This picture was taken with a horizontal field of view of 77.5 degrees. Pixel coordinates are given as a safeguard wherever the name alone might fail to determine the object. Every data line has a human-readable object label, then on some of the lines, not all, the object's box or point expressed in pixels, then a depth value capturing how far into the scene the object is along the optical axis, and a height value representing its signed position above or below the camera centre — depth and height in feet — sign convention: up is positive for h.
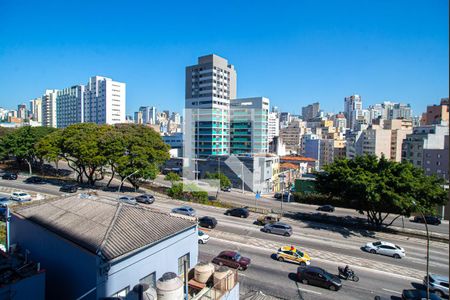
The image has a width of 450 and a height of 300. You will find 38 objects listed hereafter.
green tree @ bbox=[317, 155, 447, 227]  76.33 -10.73
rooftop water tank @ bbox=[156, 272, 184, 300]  29.25 -15.23
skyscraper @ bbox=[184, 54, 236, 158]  267.20 +41.85
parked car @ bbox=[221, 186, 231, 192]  151.15 -23.82
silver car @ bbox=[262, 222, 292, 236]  79.80 -23.81
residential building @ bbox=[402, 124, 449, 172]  200.64 +4.84
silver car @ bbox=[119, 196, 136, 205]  99.57 -20.50
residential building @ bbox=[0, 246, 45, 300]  28.87 -14.91
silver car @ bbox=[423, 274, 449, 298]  49.88 -24.71
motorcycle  54.65 -25.14
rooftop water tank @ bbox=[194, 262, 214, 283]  37.06 -16.95
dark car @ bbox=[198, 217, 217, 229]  83.41 -23.24
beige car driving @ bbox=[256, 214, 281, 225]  88.94 -23.72
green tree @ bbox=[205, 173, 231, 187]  144.36 -17.61
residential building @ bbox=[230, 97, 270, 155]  276.41 +18.44
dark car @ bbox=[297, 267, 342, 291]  51.08 -24.42
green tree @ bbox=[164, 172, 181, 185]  126.62 -14.96
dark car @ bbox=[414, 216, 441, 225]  97.71 -25.01
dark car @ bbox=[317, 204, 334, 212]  112.88 -24.75
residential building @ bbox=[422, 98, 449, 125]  258.98 +34.05
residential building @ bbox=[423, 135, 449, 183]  180.14 -7.74
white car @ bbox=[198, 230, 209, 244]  71.43 -23.81
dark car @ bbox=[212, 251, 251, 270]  57.00 -23.76
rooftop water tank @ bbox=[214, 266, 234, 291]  35.22 -17.08
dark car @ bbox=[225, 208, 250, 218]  97.33 -23.52
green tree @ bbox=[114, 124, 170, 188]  116.06 -4.13
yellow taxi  61.21 -24.27
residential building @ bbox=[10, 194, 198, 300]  32.17 -13.15
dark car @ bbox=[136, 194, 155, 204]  106.42 -21.12
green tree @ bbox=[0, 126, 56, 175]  150.71 -0.46
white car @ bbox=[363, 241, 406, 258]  68.10 -24.97
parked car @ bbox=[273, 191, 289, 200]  136.98 -25.04
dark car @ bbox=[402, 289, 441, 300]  45.57 -24.20
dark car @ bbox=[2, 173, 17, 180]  138.82 -17.71
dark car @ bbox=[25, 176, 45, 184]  131.54 -18.12
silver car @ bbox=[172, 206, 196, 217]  89.66 -21.54
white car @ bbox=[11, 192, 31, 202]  98.43 -19.51
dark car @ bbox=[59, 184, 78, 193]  116.37 -19.42
